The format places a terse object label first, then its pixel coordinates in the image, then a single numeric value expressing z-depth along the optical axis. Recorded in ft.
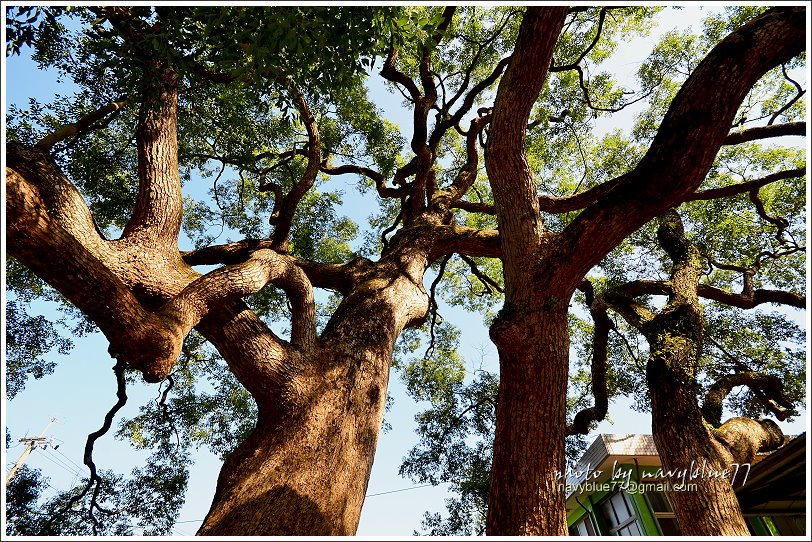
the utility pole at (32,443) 40.25
